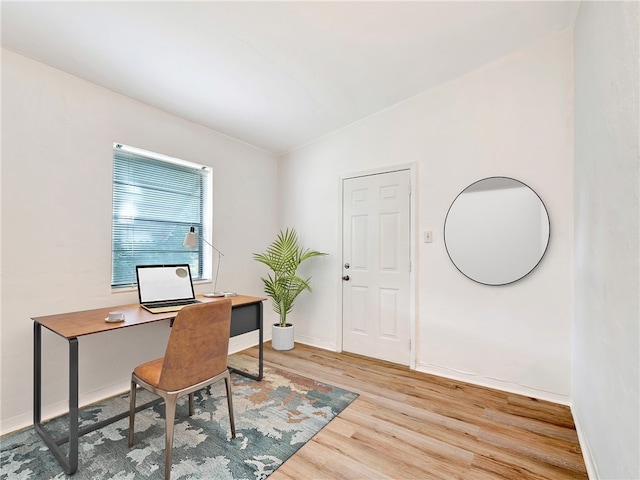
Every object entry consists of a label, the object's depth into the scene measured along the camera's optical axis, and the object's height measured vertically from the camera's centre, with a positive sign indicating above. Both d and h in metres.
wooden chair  1.61 -0.71
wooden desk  1.59 -0.62
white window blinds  2.62 +0.27
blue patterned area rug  1.65 -1.28
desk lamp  2.68 -0.06
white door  3.17 -0.30
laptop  2.46 -0.42
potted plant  3.59 -0.54
